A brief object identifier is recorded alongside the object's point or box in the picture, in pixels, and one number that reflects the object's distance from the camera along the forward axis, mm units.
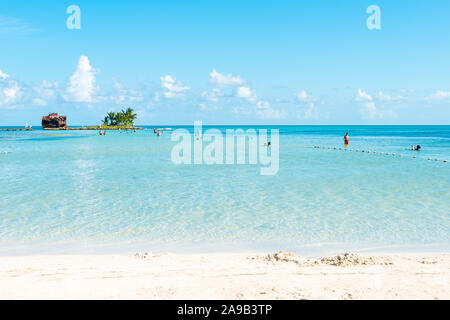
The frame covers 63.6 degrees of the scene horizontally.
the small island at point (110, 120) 188625
